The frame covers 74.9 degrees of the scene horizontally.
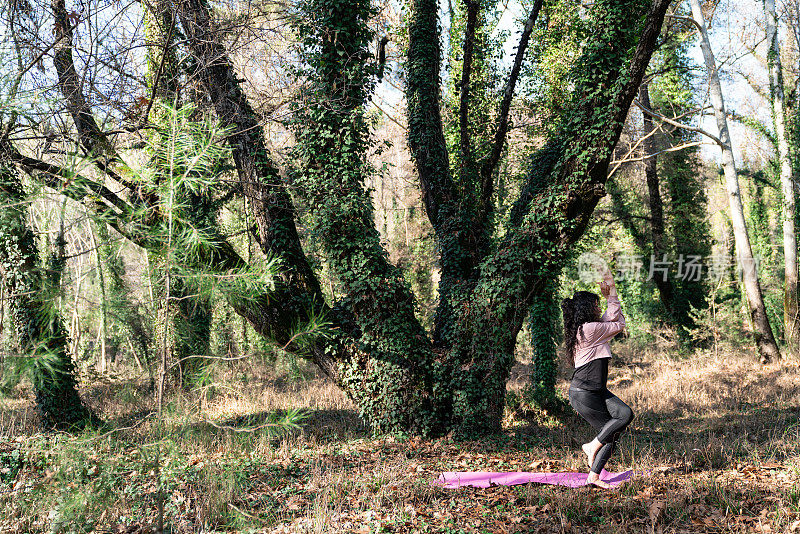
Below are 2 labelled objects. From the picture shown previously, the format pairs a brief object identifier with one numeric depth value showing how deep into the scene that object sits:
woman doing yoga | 5.12
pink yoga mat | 5.36
